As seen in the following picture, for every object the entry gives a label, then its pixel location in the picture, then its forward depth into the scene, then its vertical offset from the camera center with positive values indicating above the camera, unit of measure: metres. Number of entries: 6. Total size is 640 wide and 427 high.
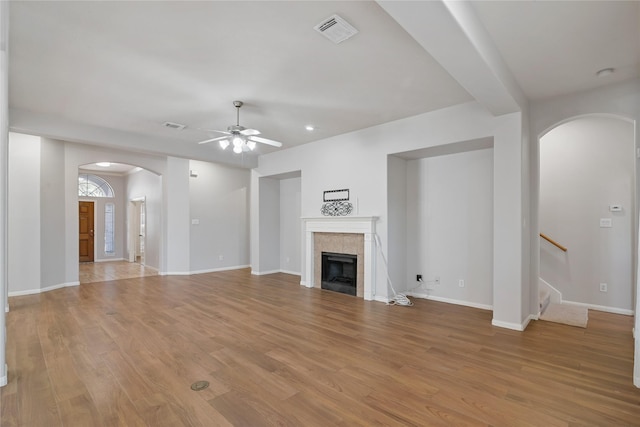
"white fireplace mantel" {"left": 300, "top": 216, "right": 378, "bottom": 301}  5.20 -0.29
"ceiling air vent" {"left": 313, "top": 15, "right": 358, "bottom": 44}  2.51 +1.55
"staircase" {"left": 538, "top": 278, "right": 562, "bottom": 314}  4.75 -1.24
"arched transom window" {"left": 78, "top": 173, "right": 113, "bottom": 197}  10.02 +0.97
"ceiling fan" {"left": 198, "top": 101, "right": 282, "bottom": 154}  4.15 +1.08
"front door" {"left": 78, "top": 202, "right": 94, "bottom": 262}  9.99 -0.48
